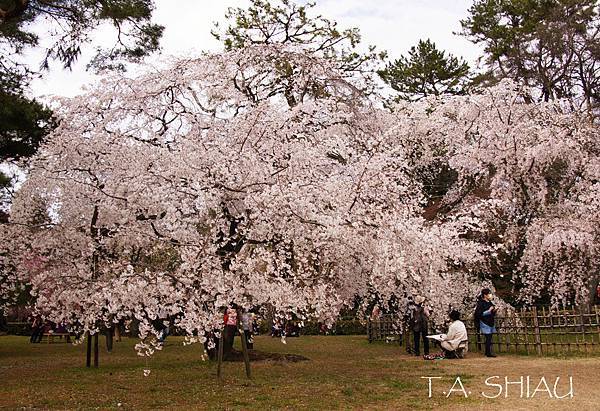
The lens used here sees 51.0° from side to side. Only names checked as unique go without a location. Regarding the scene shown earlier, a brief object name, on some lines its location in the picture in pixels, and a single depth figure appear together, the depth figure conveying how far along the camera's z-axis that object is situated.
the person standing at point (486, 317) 13.62
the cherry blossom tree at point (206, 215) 9.66
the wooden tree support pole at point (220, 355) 9.77
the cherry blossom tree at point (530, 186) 14.71
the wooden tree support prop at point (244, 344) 9.79
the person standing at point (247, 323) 13.89
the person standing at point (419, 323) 14.59
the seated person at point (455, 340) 13.40
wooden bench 25.22
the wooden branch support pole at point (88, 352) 12.69
